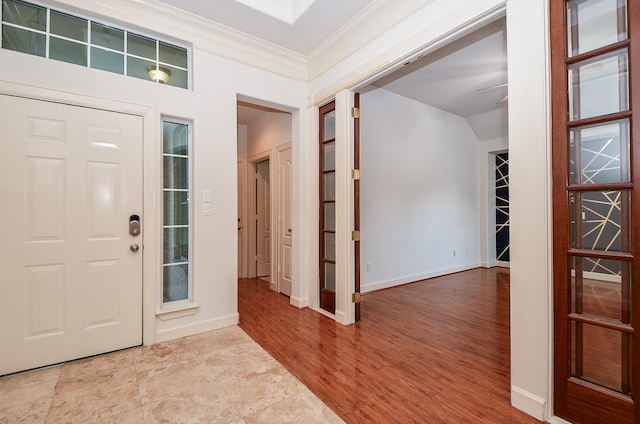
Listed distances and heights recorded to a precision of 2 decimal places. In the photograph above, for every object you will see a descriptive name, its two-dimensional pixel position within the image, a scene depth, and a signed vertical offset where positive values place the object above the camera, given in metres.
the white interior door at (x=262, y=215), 5.61 -0.04
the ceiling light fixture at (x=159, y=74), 2.85 +1.35
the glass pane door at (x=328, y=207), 3.48 +0.06
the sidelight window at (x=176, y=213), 2.92 +0.00
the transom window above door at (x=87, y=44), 2.35 +1.48
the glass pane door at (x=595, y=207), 1.49 +0.02
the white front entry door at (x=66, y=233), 2.25 -0.15
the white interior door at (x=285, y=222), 4.42 -0.14
